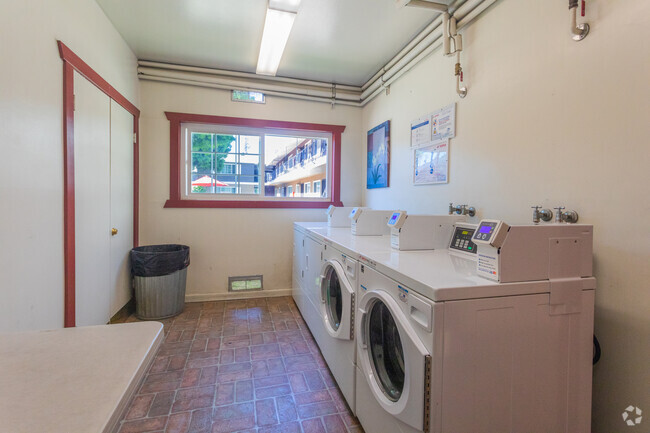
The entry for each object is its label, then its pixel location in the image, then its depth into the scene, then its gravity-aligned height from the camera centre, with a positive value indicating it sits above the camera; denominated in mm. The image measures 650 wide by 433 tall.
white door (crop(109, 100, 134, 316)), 2551 +18
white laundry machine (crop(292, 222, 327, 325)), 2426 -511
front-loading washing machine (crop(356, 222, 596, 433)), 983 -452
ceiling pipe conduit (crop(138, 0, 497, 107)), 2430 +1397
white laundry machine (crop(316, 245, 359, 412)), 1595 -688
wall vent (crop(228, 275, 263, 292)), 3453 -901
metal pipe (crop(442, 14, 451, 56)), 2027 +1221
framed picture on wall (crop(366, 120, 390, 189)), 3115 +598
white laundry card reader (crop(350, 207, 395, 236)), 2307 -102
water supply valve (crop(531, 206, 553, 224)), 1467 -14
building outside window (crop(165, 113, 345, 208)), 3318 +554
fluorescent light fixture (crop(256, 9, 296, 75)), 2112 +1386
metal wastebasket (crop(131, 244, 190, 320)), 2771 -728
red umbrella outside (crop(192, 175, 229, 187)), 3447 +298
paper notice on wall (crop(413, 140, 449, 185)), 2241 +377
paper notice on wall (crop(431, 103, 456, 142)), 2143 +663
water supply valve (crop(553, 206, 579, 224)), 1370 -21
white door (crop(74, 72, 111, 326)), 1994 +25
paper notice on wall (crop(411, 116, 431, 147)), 2430 +673
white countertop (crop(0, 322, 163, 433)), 464 -332
